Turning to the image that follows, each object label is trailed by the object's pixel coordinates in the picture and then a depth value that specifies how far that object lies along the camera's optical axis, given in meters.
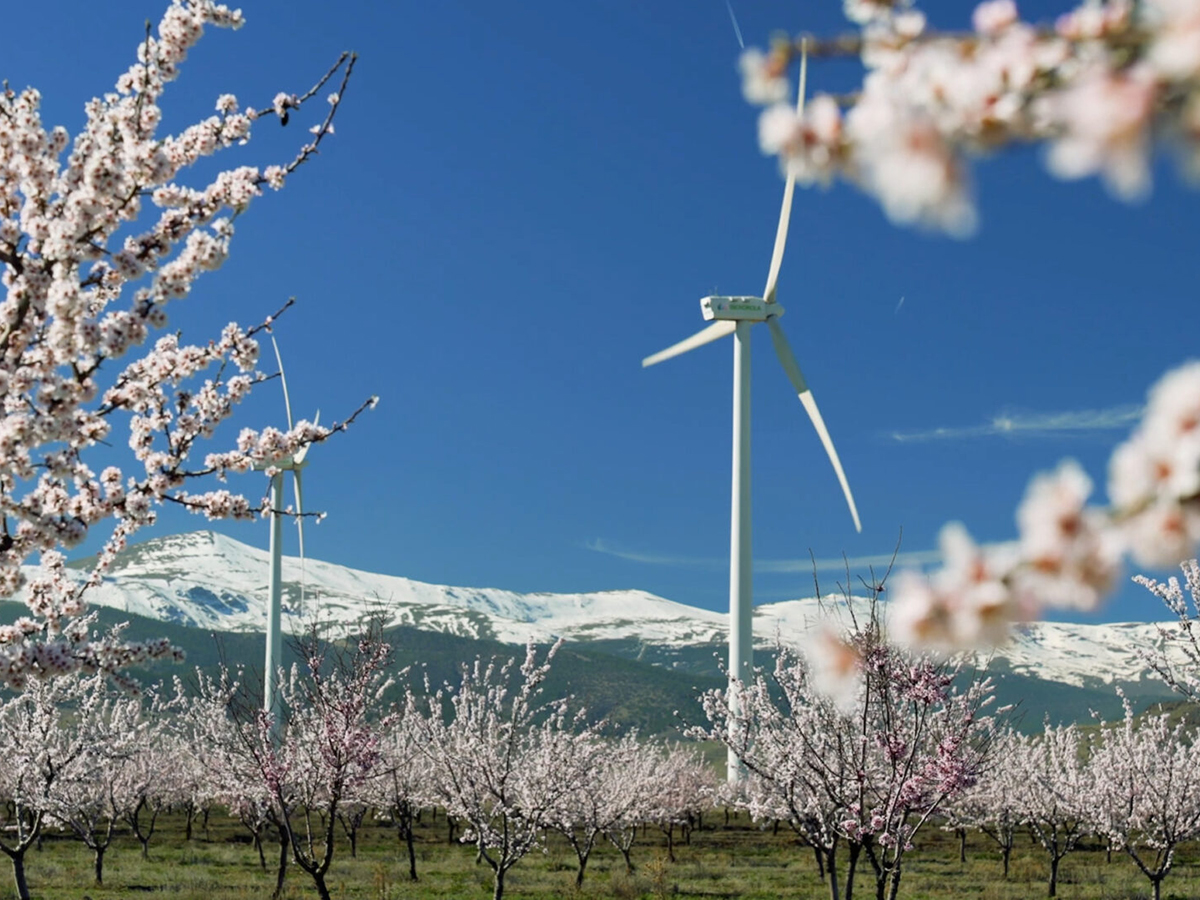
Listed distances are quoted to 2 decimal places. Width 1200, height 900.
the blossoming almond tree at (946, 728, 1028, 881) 44.38
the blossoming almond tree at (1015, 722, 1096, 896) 37.62
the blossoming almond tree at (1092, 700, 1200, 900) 24.45
